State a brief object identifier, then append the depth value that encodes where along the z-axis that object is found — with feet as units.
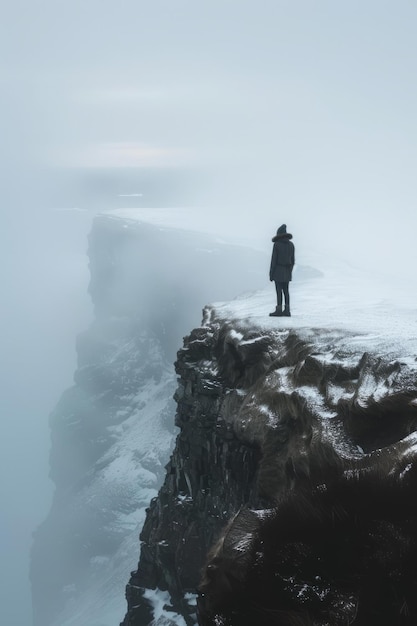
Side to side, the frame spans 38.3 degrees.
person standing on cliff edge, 65.00
